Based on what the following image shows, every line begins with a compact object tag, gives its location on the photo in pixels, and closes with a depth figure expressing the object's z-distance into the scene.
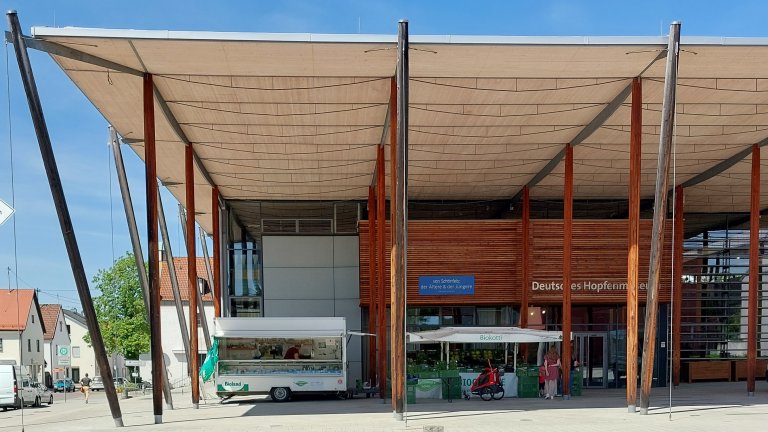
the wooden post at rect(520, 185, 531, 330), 28.36
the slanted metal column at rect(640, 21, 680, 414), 15.32
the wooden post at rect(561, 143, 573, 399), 22.81
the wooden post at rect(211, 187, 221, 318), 28.45
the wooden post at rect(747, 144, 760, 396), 21.58
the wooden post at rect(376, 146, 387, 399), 21.22
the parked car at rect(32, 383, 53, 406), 30.48
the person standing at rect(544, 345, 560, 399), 22.66
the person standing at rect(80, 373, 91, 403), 31.23
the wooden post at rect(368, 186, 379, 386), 25.83
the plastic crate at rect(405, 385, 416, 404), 21.08
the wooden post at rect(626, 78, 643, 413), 16.61
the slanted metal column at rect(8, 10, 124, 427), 14.55
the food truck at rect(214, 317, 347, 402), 22.33
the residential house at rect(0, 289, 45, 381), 55.62
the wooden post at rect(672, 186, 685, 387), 28.70
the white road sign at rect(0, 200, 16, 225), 11.45
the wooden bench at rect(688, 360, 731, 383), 30.95
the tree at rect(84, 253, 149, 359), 54.28
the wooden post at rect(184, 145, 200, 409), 20.14
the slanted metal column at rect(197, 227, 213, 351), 40.05
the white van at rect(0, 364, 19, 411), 26.61
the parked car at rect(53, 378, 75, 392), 53.75
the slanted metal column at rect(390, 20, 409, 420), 14.84
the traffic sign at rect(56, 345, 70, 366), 37.56
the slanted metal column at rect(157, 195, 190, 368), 23.95
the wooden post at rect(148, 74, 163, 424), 15.95
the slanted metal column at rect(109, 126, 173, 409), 19.42
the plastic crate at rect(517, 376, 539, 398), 23.03
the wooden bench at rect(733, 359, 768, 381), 31.56
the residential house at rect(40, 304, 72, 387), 67.31
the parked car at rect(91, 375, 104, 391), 53.32
